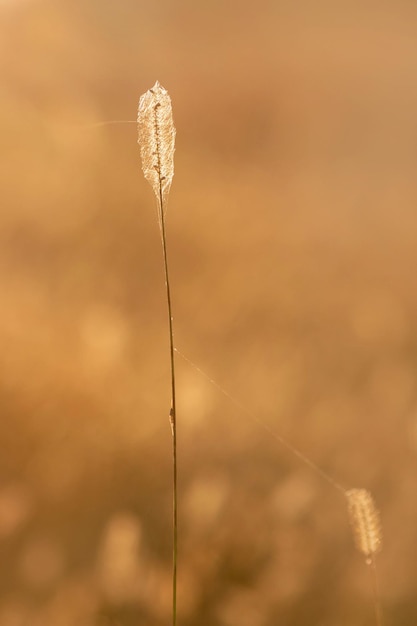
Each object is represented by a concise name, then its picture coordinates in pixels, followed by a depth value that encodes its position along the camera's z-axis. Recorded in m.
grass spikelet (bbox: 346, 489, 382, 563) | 1.16
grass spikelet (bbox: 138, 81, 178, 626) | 1.17
